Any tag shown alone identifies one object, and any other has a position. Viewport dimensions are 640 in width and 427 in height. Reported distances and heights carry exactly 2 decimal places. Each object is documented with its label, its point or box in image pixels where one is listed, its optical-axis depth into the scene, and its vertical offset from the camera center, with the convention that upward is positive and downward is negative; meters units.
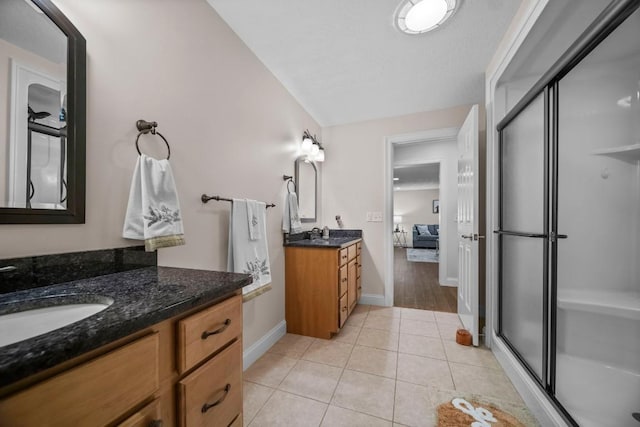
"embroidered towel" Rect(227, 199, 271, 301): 1.48 -0.24
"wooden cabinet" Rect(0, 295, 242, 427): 0.38 -0.36
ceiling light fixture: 1.38 +1.23
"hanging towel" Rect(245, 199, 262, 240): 1.58 -0.04
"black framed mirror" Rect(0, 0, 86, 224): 0.70 +0.32
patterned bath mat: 1.18 -1.04
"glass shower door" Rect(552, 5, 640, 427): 1.36 -0.05
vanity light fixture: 2.54 +0.74
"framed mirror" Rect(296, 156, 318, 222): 2.51 +0.30
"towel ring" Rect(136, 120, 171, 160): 1.03 +0.38
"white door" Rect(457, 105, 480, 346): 1.90 -0.07
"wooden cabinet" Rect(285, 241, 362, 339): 2.04 -0.68
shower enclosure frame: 1.18 -0.03
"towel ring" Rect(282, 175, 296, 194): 2.22 +0.34
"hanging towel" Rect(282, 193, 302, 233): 2.16 -0.01
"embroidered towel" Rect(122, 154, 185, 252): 0.97 +0.03
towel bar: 1.36 +0.09
